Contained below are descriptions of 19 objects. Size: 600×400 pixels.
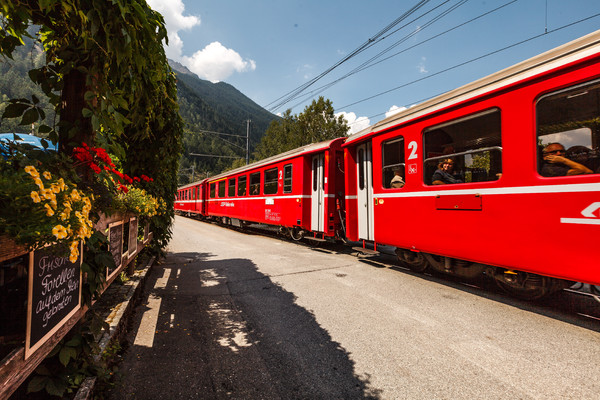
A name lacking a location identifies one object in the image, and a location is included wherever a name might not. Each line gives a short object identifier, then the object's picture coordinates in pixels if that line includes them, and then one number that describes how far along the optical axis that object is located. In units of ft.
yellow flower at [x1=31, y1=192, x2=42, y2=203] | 4.02
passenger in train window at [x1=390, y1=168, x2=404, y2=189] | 19.01
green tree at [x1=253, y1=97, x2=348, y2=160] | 96.17
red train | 10.96
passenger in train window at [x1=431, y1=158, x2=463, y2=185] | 15.92
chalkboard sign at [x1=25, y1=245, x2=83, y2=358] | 5.00
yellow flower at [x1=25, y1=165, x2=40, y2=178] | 4.20
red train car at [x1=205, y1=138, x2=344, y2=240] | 28.48
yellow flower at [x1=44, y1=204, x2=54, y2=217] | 4.20
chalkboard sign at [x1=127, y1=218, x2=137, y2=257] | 13.52
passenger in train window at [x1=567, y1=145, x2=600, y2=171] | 10.71
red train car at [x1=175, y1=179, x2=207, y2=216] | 72.71
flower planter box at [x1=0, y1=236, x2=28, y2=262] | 4.11
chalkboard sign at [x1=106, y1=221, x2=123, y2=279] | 9.78
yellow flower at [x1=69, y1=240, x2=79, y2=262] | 4.77
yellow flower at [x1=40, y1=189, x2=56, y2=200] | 4.26
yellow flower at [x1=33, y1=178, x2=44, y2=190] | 4.17
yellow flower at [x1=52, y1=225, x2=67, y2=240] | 4.33
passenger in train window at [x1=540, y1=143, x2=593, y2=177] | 11.10
